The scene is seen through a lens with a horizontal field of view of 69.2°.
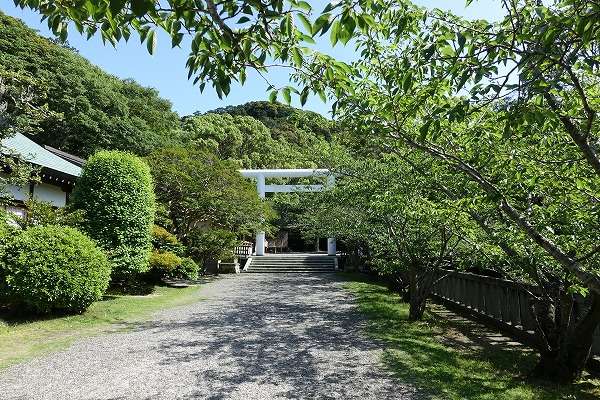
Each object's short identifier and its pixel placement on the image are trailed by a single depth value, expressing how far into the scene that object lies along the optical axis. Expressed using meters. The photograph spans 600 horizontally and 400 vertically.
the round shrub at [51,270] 7.20
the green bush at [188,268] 13.68
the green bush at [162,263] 12.24
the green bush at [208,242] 16.77
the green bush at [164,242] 13.60
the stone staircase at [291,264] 22.22
